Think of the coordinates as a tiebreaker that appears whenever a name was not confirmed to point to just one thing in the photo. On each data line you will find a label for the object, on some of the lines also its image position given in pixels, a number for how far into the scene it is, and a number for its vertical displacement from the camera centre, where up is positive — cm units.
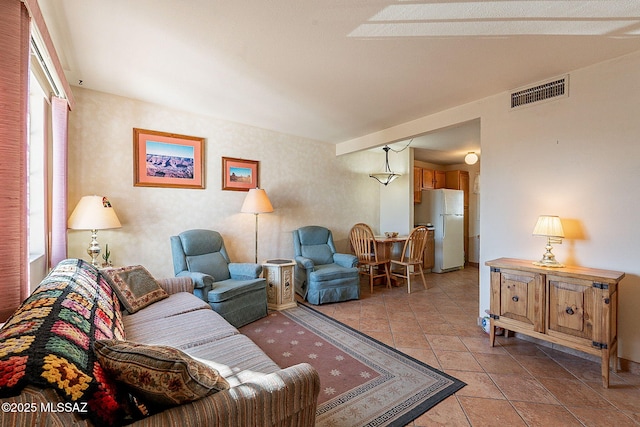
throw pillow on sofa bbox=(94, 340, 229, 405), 83 -49
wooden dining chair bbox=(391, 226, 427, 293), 408 -59
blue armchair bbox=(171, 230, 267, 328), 264 -70
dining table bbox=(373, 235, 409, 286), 448 -60
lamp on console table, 219 -18
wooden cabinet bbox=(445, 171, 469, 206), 619 +67
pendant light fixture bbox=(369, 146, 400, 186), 482 +64
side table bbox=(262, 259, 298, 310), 334 -90
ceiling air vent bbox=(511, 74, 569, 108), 233 +106
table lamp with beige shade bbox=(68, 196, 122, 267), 241 -5
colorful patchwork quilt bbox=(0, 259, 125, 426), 65 -38
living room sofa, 64 -48
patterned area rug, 162 -119
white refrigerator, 535 -25
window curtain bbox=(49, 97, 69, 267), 231 +25
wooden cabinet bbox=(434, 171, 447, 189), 624 +73
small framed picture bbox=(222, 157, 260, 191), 363 +52
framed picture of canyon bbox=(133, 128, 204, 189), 304 +61
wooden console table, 189 -73
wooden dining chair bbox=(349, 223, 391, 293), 418 -63
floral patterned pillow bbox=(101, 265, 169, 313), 205 -59
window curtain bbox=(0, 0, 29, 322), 119 +26
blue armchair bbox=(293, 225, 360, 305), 352 -78
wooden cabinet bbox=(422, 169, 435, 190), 593 +70
